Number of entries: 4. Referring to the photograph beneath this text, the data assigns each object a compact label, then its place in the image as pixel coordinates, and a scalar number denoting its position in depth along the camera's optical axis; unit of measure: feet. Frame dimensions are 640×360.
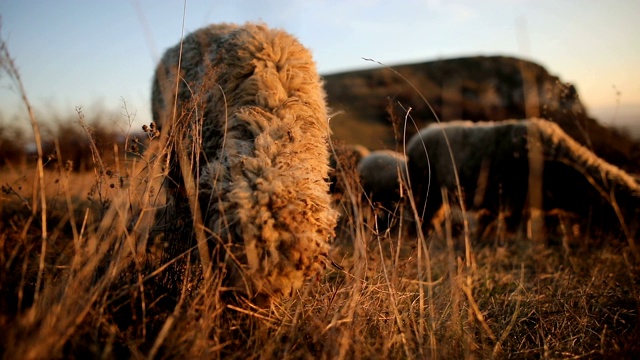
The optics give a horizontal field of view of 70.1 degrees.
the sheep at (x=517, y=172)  19.57
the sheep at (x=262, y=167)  6.79
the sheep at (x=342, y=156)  11.21
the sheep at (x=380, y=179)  24.72
